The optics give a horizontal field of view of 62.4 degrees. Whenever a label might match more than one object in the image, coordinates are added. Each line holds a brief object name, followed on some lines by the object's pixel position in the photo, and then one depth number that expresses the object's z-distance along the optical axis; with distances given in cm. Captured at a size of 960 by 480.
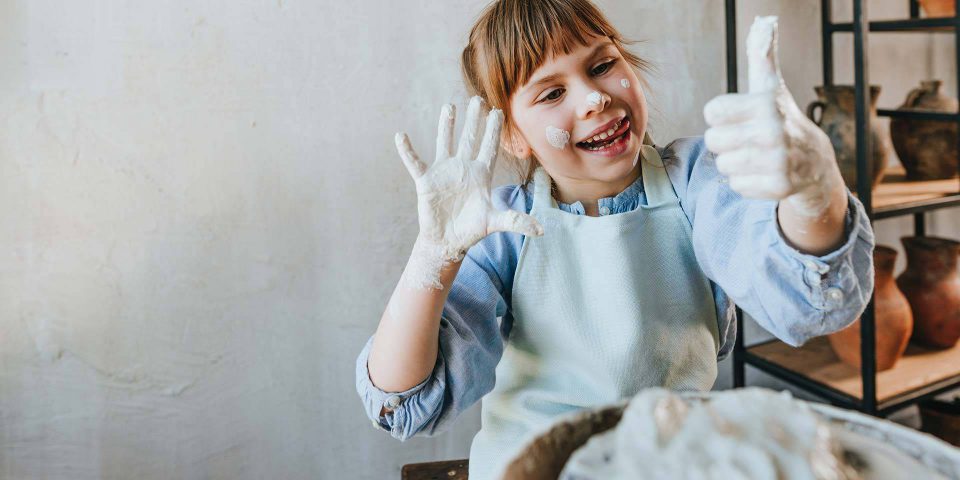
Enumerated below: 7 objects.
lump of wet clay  41
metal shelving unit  155
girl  81
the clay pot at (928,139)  180
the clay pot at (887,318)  170
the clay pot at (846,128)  172
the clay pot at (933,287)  177
